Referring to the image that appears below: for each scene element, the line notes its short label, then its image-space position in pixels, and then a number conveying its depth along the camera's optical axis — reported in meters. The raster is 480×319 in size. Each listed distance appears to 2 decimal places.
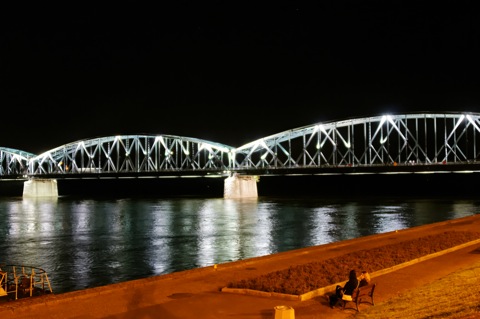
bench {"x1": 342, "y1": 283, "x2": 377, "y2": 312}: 13.10
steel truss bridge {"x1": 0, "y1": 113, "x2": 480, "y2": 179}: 105.29
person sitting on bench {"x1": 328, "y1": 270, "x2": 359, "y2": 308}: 13.18
